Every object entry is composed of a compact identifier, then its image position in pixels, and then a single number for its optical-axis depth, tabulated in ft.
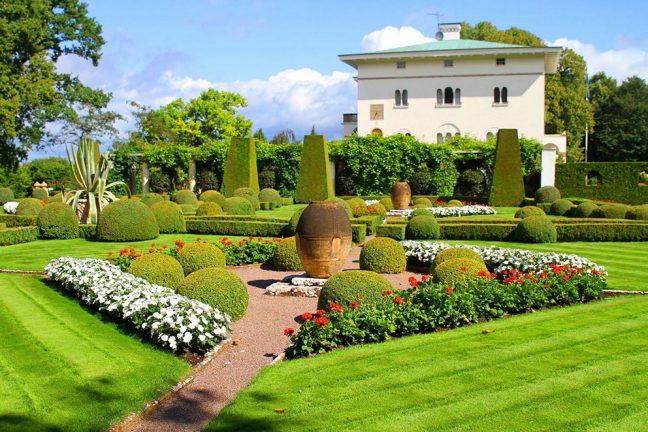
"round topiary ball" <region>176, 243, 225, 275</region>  44.68
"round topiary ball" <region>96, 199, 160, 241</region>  65.36
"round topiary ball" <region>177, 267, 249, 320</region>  33.01
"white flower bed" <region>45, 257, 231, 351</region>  27.53
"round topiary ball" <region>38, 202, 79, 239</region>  67.77
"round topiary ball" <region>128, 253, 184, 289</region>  38.24
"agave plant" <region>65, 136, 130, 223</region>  72.43
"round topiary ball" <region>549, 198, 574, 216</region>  92.82
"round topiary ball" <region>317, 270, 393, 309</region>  32.12
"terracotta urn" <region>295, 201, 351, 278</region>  40.27
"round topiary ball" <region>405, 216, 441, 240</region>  66.08
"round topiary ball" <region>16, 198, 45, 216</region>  86.87
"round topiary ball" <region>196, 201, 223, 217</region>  82.33
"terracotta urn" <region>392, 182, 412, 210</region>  103.30
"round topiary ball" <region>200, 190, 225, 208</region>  95.25
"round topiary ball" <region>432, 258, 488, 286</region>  36.78
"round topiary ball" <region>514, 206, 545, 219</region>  79.77
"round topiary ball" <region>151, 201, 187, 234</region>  72.18
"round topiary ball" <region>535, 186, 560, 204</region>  103.14
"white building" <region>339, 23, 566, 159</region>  168.66
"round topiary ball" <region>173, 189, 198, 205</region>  103.14
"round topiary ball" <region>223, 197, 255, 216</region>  87.30
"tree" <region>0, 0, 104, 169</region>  126.52
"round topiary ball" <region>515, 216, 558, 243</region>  64.85
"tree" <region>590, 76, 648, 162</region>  193.36
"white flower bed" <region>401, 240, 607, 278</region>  41.34
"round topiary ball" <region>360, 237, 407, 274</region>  47.62
